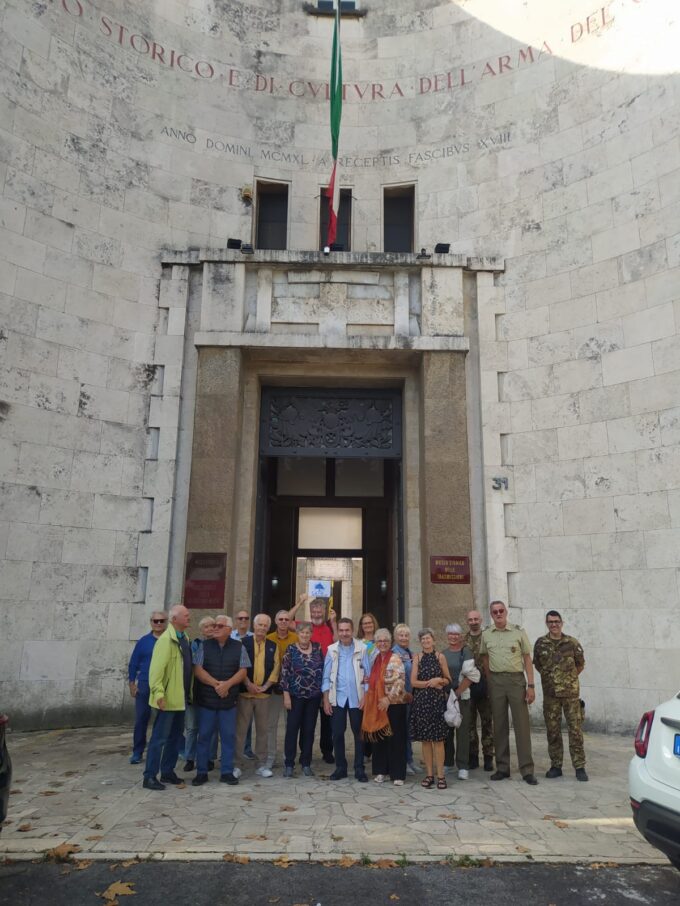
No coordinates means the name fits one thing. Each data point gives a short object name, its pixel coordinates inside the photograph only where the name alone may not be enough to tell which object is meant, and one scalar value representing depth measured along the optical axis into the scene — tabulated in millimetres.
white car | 3832
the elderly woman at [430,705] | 6578
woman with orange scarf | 6680
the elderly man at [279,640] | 7617
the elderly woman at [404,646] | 7020
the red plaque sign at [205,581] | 9969
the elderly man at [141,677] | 7367
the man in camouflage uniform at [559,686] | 6941
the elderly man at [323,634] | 7598
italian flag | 11297
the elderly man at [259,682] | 7160
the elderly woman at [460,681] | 7016
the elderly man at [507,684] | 6910
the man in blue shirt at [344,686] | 6926
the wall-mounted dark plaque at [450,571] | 10109
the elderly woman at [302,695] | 6988
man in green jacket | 6352
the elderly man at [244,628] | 7800
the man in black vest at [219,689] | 6625
